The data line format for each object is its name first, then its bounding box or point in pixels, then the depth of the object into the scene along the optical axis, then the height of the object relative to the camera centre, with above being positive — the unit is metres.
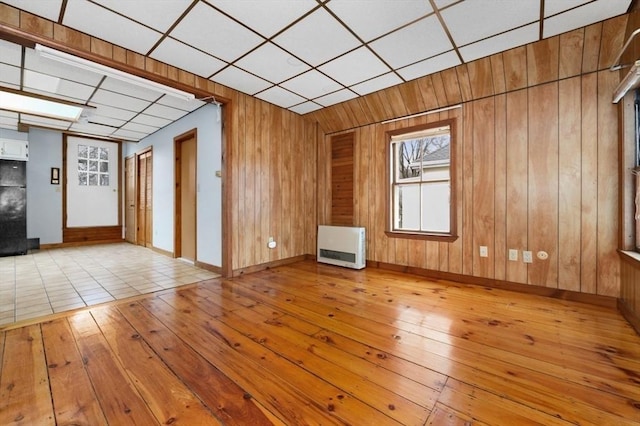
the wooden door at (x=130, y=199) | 6.52 +0.31
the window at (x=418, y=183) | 3.79 +0.38
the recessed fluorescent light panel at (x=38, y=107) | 3.99 +1.68
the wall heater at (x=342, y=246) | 4.10 -0.56
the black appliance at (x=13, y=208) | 5.02 +0.06
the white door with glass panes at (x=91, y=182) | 6.31 +0.70
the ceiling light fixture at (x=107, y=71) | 2.34 +1.39
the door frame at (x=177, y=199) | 4.84 +0.21
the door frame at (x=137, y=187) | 6.25 +0.56
